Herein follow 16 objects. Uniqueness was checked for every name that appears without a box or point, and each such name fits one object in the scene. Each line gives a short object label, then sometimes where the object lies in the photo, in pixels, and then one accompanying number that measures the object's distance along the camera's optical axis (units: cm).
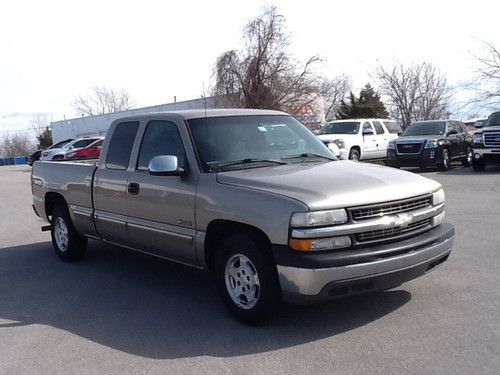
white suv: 2198
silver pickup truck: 460
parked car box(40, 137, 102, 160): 3206
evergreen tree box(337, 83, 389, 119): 4797
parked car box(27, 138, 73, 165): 3703
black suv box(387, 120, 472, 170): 1978
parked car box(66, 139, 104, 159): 2867
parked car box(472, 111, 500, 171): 1816
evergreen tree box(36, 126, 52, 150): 7656
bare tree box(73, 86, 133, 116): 8862
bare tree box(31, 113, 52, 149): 7666
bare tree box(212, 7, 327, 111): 3278
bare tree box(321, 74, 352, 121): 6396
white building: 6152
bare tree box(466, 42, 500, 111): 2944
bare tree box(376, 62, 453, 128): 4838
